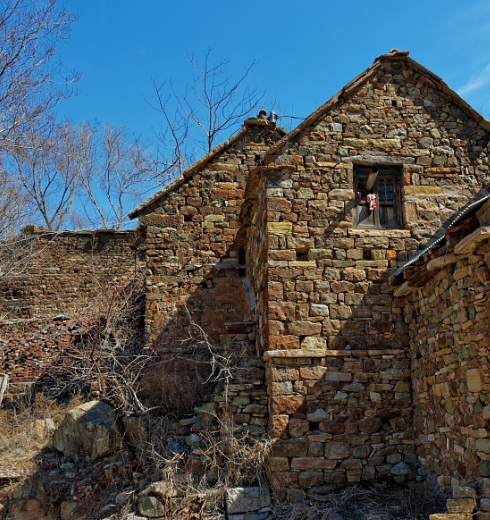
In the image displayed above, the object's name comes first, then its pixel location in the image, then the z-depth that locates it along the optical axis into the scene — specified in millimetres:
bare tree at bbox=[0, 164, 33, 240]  14678
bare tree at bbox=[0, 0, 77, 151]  11117
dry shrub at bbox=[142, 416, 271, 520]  7477
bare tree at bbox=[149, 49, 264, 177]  21547
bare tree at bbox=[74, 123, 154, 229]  26367
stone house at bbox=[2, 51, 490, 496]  6875
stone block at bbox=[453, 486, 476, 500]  5867
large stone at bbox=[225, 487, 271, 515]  7344
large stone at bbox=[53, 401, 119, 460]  9211
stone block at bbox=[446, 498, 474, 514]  5781
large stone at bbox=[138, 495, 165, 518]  7489
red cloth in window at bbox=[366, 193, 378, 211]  8727
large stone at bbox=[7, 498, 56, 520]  8578
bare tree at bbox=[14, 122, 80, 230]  25312
